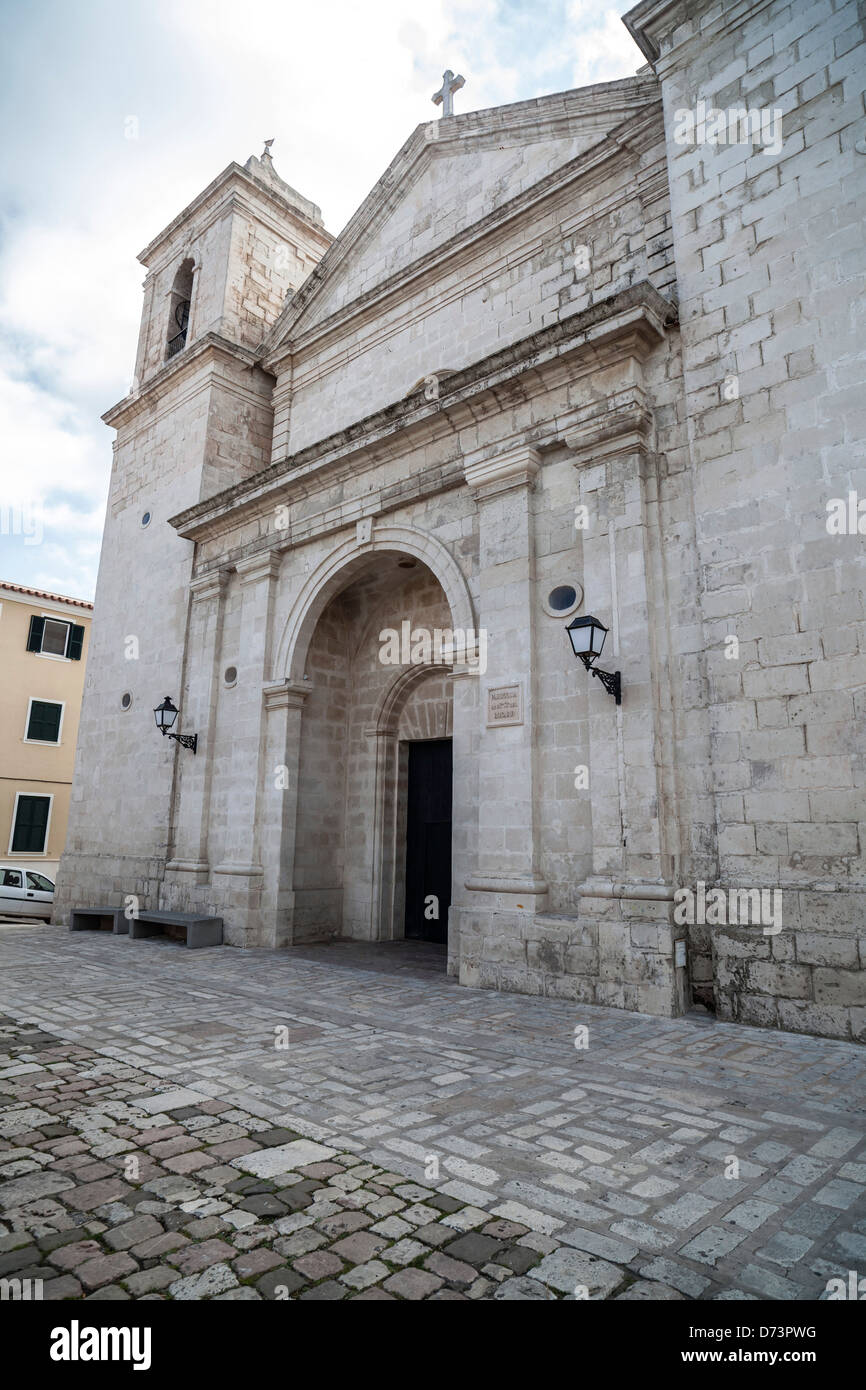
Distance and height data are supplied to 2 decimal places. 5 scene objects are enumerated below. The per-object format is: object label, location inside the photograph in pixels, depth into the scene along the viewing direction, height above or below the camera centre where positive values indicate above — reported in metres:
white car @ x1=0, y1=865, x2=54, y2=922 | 15.81 -0.94
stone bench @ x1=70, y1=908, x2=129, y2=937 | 12.14 -1.15
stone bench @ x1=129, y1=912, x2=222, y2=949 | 10.19 -1.07
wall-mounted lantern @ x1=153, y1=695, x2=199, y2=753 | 11.64 +1.95
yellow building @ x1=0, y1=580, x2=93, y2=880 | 20.30 +3.54
